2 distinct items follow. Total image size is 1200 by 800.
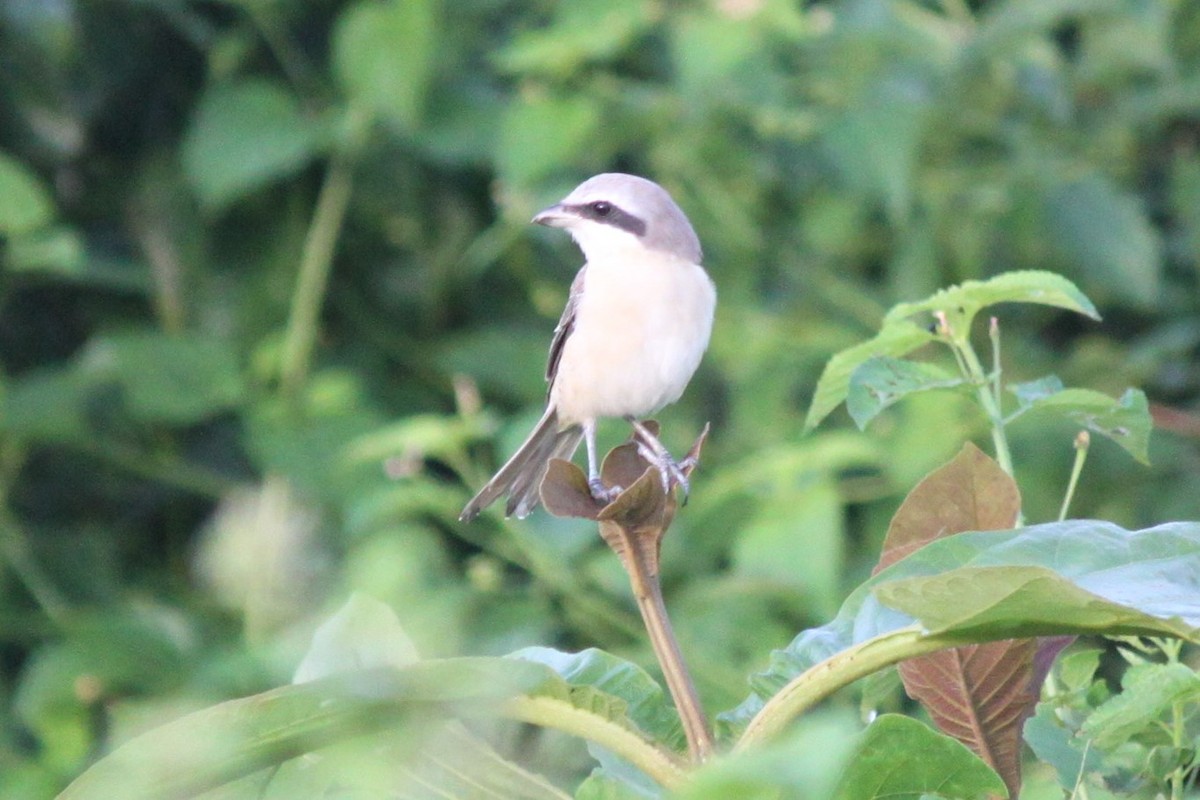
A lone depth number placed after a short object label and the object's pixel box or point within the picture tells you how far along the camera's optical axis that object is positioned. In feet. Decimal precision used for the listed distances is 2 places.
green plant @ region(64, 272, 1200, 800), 12.15
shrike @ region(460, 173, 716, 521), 17.69
